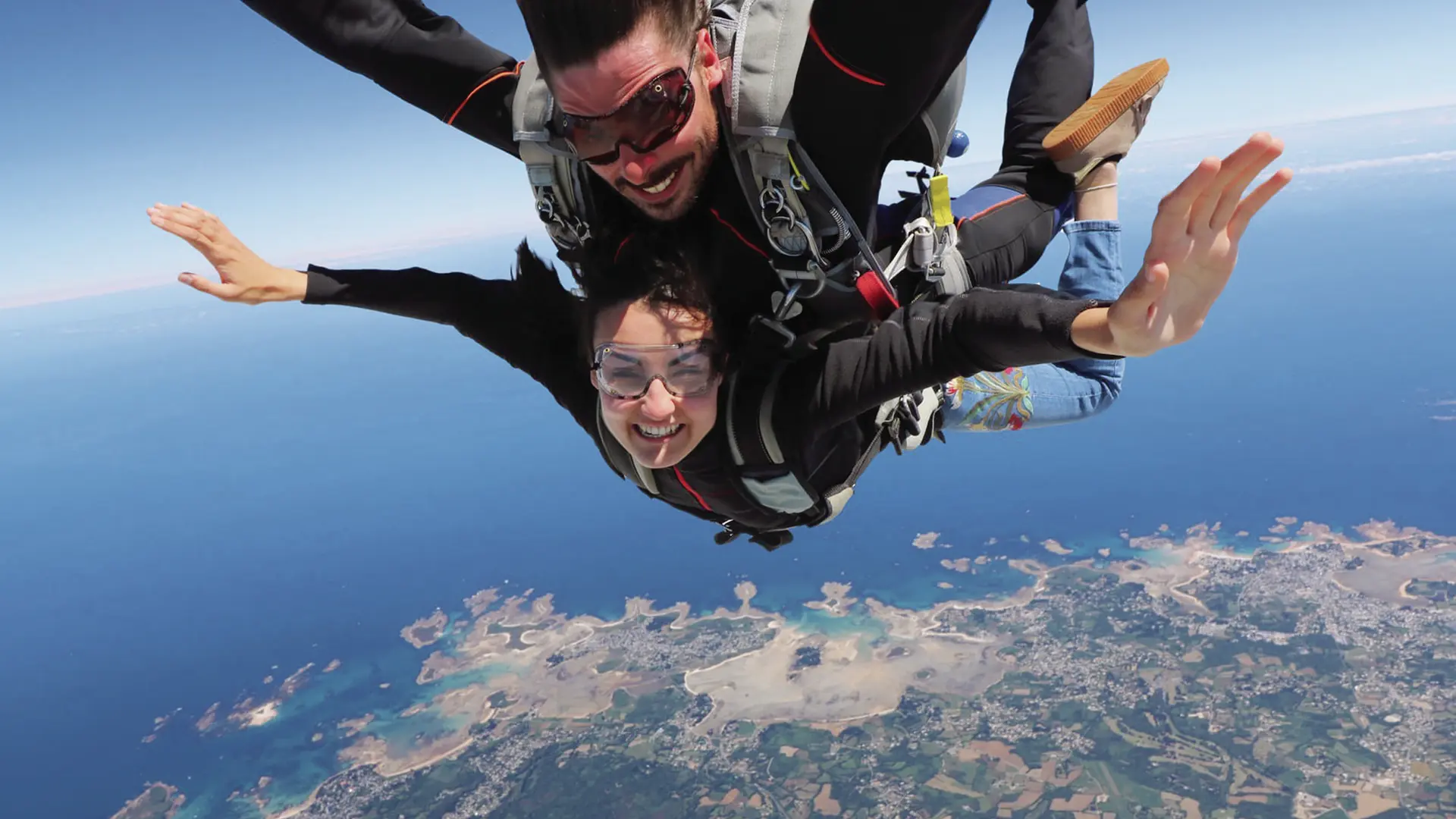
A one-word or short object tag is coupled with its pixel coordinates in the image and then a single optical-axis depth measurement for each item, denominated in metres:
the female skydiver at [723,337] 1.24
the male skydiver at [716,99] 1.71
